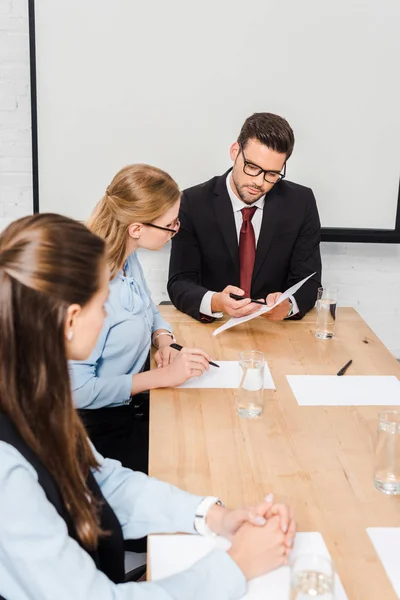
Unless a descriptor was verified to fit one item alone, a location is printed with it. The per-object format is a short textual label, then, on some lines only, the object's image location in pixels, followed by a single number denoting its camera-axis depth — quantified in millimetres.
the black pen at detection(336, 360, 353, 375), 1835
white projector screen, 2957
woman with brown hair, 923
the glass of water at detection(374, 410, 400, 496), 1292
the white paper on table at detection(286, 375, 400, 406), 1662
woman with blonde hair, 1764
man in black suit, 2520
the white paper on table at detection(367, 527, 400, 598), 1043
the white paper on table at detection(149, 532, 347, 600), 1006
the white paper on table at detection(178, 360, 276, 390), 1734
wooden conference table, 1146
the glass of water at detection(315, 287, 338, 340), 2150
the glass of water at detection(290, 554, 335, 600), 909
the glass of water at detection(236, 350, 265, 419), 1576
